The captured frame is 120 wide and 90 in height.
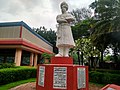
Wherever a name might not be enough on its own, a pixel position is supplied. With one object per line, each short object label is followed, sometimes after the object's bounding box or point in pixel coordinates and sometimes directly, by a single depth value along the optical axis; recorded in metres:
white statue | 3.90
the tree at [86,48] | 10.32
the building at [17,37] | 9.33
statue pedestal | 3.35
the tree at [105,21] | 6.45
